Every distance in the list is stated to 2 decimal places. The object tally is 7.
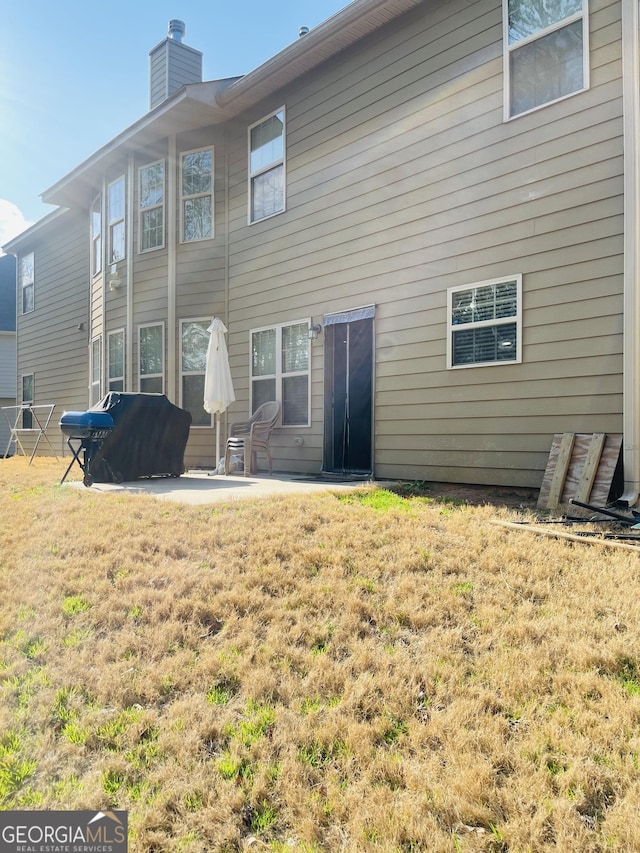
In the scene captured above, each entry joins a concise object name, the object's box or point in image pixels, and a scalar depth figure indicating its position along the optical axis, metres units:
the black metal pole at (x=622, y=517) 3.76
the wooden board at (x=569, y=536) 3.30
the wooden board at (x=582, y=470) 4.62
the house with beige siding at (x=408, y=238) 4.98
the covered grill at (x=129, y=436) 6.25
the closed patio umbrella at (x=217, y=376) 7.67
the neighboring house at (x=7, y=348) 18.73
